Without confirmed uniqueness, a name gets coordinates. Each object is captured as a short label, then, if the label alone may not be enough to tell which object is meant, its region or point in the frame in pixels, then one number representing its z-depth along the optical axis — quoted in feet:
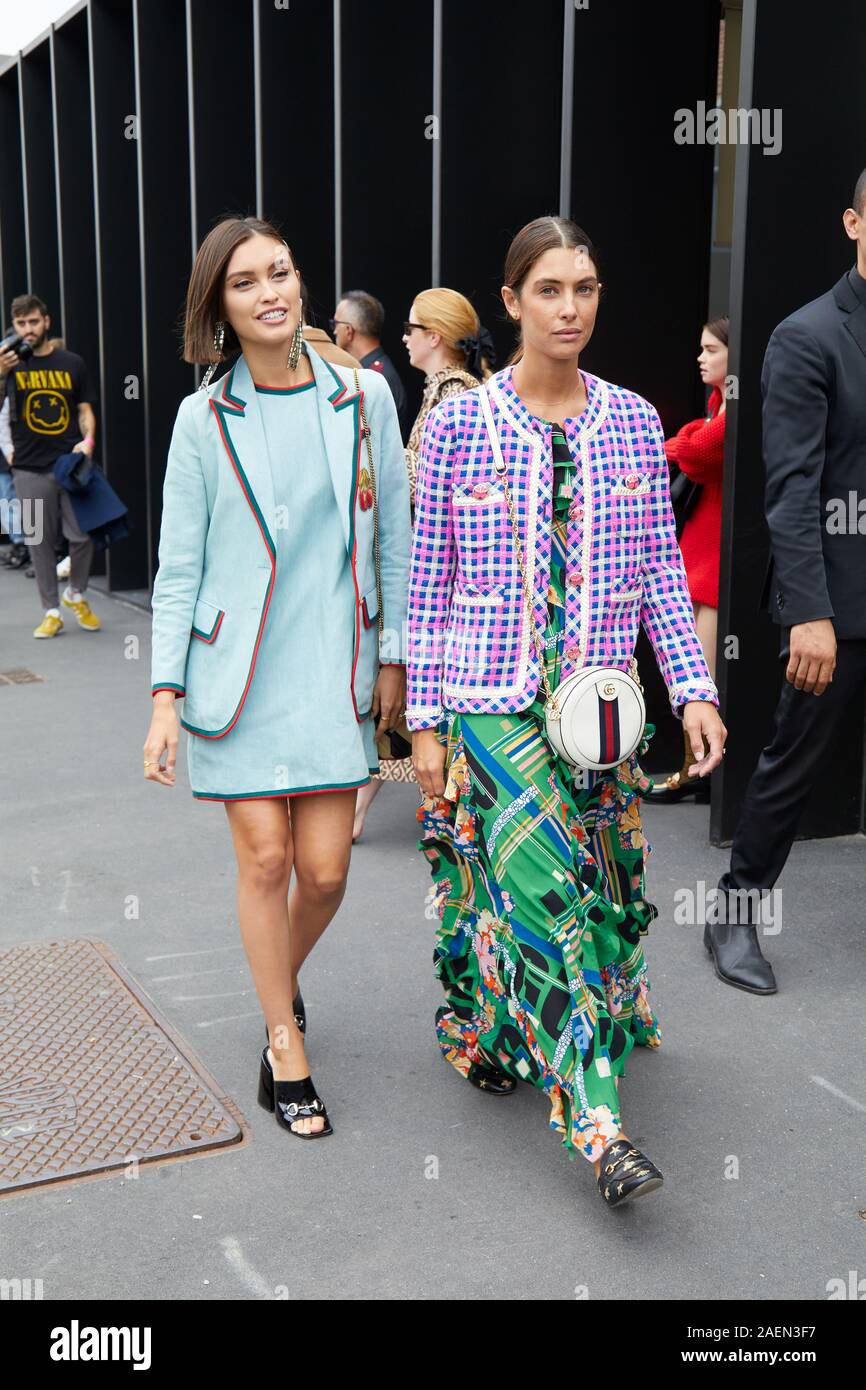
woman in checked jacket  9.77
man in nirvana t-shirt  34.24
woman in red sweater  18.70
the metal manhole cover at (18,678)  29.04
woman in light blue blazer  10.44
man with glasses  23.45
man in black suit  12.75
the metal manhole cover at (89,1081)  10.79
